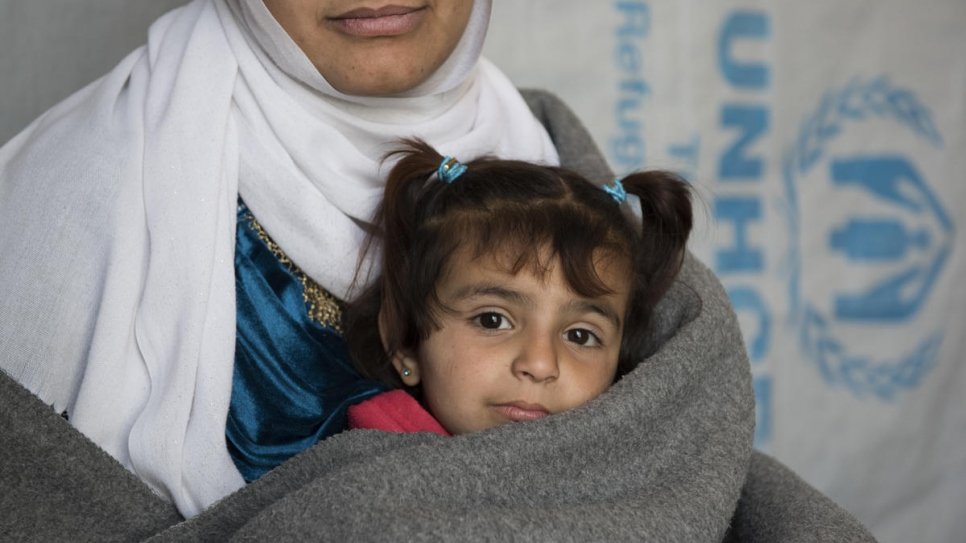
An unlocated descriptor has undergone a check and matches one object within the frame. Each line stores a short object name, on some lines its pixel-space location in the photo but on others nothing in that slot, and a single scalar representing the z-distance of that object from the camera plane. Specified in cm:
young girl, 146
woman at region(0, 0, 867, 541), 126
